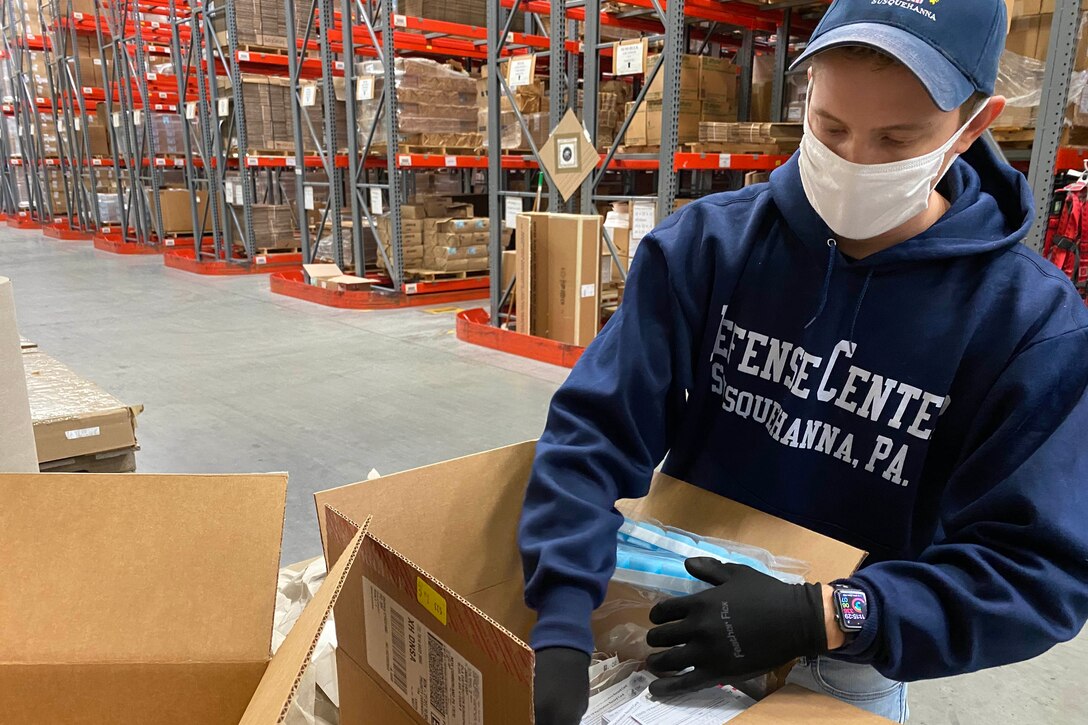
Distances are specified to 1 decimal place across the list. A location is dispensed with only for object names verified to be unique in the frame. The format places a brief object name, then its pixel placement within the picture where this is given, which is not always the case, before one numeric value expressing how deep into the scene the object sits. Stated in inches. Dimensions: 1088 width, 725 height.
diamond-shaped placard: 201.5
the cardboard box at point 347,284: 291.1
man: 37.7
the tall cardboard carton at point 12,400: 45.6
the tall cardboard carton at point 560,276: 196.5
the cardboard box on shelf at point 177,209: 450.0
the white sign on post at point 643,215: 195.2
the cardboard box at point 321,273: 306.2
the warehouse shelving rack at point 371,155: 277.9
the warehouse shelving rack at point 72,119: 477.5
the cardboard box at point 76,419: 82.4
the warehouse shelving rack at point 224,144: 344.8
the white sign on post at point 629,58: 187.0
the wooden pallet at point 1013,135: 153.8
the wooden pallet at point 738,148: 219.0
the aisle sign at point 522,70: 215.9
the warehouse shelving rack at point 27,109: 535.9
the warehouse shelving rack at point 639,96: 188.1
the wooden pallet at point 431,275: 301.4
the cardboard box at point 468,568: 29.6
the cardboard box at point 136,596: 32.4
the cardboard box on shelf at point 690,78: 230.5
